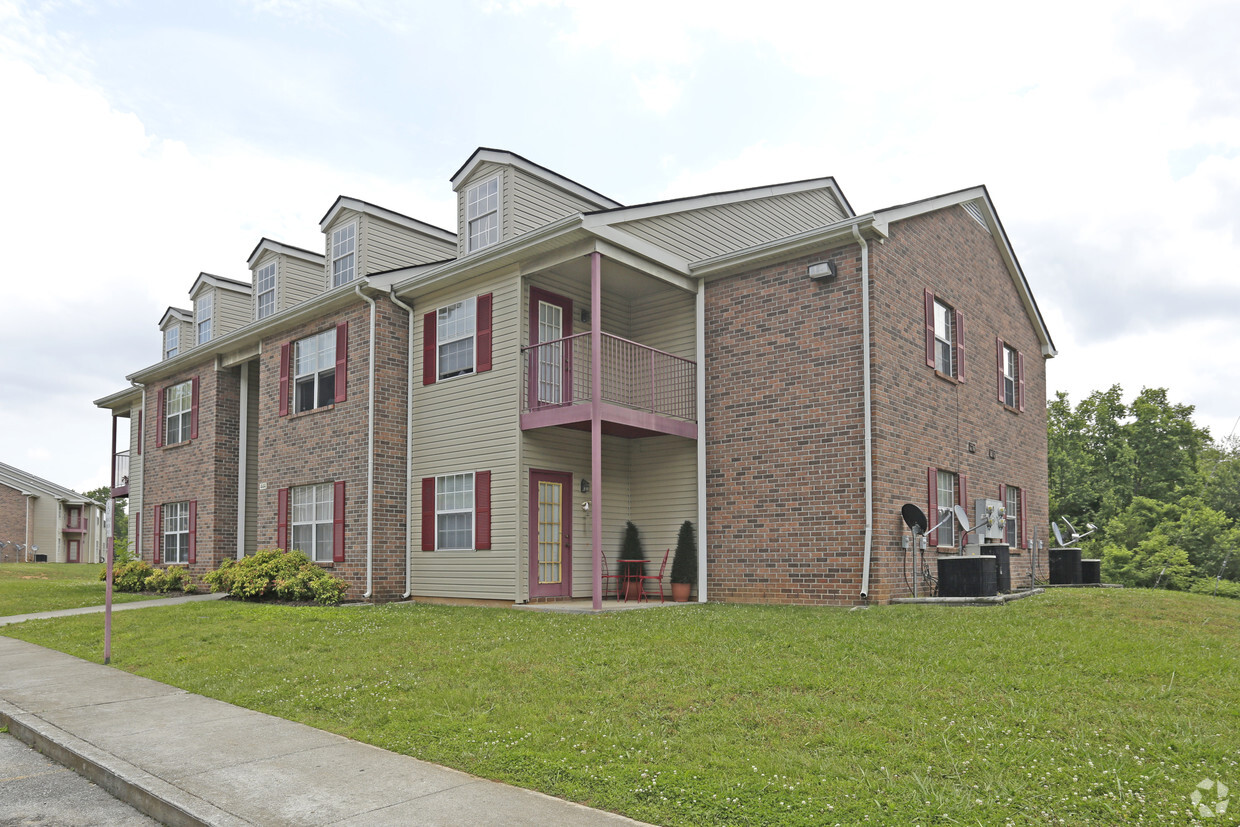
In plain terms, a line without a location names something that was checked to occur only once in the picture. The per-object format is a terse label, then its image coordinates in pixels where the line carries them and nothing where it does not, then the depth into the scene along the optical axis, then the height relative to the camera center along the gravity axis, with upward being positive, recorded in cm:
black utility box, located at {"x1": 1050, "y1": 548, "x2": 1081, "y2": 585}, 1733 -170
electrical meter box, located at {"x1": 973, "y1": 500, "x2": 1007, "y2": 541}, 1509 -65
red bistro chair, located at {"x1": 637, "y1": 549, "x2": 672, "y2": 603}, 1441 -160
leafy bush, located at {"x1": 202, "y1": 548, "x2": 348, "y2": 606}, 1539 -174
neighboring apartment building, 4503 -196
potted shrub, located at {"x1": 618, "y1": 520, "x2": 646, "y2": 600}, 1478 -131
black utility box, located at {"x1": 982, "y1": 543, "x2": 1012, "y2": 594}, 1333 -131
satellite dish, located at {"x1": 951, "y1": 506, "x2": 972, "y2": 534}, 1380 -57
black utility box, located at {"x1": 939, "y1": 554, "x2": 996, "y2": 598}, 1229 -135
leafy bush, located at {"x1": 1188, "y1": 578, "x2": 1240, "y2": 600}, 1969 -247
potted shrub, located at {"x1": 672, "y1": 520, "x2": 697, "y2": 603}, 1406 -133
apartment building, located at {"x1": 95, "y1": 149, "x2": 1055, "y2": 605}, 1293 +157
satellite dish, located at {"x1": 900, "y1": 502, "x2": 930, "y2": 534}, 1268 -51
